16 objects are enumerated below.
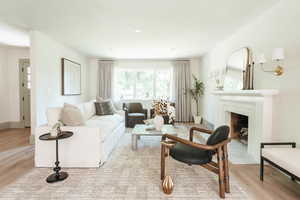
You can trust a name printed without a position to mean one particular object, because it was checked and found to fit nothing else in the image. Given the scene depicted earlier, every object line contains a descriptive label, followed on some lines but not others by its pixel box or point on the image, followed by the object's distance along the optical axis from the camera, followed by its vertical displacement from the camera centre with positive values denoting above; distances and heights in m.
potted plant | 5.71 +0.07
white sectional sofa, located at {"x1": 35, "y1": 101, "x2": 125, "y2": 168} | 2.38 -0.81
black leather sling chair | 1.74 -0.70
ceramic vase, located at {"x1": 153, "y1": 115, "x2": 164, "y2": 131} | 3.26 -0.58
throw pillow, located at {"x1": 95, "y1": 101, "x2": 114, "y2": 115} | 4.47 -0.40
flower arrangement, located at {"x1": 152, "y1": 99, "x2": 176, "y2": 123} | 3.21 -0.29
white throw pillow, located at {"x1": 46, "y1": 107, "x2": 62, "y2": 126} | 2.47 -0.35
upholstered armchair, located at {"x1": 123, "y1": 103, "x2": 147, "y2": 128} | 5.06 -0.66
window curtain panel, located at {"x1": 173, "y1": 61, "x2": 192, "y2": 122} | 6.07 +0.14
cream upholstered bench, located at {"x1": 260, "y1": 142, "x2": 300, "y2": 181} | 1.62 -0.72
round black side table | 2.01 -1.05
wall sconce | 2.15 +0.51
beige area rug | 1.77 -1.12
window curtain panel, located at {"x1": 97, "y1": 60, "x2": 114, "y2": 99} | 6.12 +0.61
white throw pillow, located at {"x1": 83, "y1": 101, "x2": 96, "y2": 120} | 3.93 -0.41
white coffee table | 3.05 -0.75
